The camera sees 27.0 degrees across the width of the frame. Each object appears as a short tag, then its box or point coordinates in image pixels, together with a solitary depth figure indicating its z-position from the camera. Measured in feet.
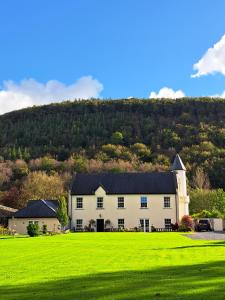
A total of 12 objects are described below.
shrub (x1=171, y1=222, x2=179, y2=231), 189.40
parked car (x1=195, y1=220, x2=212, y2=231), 184.97
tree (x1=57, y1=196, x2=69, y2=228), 172.89
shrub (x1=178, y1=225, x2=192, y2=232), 180.98
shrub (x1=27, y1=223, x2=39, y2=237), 148.46
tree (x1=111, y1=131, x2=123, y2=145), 349.61
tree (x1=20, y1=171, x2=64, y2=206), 244.22
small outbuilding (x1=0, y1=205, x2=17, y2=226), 206.69
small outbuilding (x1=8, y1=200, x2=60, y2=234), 187.42
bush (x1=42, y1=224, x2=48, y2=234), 167.63
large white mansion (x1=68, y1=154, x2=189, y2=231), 197.98
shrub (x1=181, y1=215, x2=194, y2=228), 183.83
